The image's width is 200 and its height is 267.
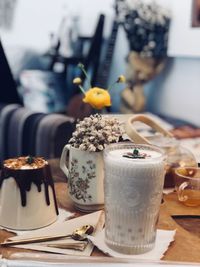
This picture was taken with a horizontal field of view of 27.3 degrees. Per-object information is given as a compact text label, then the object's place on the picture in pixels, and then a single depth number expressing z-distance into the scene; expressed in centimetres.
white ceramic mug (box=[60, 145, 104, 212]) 83
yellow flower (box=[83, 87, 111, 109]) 98
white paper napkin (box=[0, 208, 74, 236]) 76
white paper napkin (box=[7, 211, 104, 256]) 68
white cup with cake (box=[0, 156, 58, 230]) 76
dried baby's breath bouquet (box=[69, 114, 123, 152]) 82
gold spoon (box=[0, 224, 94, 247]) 70
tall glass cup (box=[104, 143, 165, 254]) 66
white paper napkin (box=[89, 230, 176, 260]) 68
